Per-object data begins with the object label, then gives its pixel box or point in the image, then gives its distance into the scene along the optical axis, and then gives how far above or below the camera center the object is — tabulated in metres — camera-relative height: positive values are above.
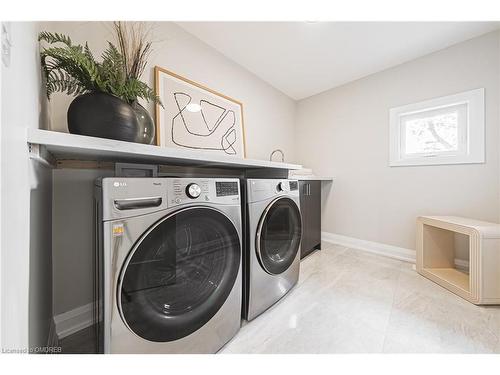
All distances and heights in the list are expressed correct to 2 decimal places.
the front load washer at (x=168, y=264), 0.57 -0.29
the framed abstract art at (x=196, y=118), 1.43 +0.62
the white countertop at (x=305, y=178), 1.84 +0.09
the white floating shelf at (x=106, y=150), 0.51 +0.14
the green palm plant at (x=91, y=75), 0.64 +0.44
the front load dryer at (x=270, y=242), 1.05 -0.36
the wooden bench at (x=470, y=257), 1.20 -0.56
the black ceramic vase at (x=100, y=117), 0.69 +0.27
